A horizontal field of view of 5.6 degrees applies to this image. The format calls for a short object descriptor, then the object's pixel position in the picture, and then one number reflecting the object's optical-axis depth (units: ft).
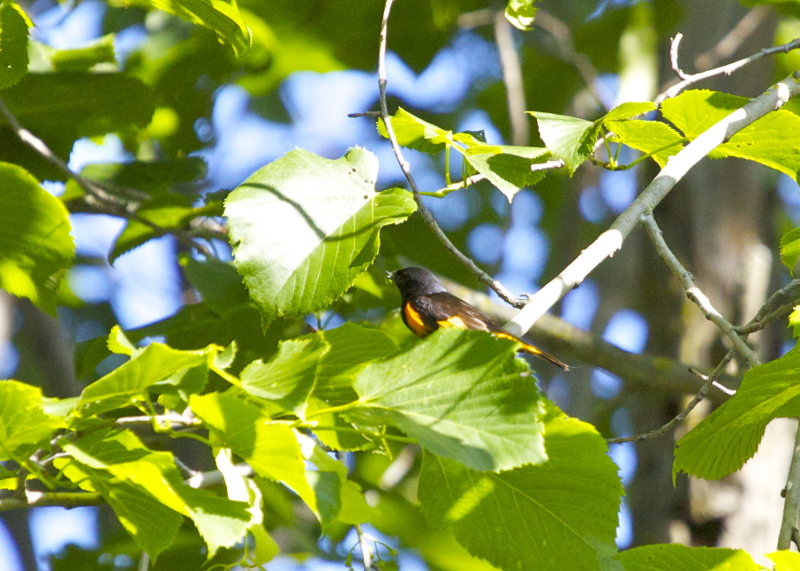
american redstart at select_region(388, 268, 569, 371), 19.11
